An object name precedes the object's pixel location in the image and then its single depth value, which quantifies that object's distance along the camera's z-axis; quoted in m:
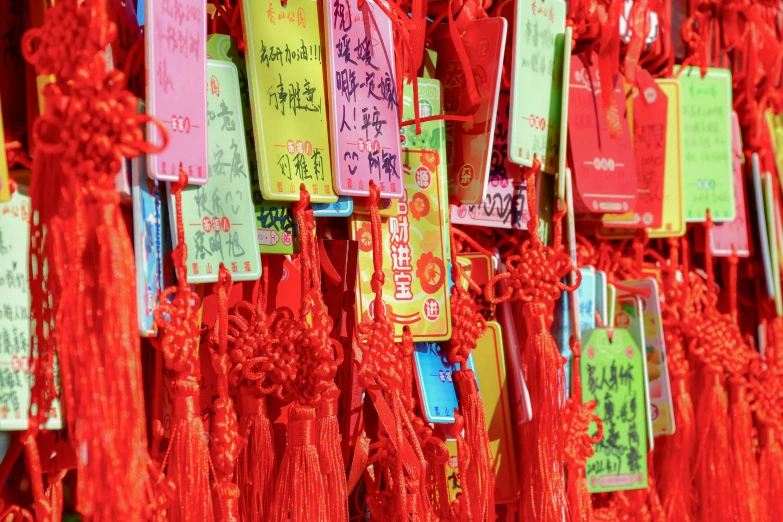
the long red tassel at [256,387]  1.68
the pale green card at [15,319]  1.62
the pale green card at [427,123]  1.75
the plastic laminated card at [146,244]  1.63
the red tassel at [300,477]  1.67
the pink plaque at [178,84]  1.63
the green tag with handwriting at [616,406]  1.83
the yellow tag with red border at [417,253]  1.73
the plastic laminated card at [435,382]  1.74
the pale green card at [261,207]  1.69
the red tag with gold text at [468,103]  1.76
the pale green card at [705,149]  1.90
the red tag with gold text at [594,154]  1.82
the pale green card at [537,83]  1.77
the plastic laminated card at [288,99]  1.68
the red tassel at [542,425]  1.76
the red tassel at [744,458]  1.88
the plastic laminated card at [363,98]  1.70
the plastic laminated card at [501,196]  1.79
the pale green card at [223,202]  1.66
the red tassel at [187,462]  1.64
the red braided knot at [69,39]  1.59
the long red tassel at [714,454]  1.88
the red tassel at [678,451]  1.87
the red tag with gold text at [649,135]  1.87
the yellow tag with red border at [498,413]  1.78
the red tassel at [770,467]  1.90
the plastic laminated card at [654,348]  1.87
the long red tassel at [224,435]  1.65
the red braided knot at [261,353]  1.67
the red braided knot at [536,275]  1.78
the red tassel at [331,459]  1.68
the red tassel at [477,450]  1.73
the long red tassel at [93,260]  1.59
